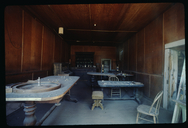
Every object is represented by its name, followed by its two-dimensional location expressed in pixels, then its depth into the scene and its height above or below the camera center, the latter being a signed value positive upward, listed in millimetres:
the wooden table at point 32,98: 1347 -517
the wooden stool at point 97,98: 3049 -1153
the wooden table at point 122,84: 3283 -759
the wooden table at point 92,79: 6224 -1111
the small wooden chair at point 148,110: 2129 -1134
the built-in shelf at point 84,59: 10617 +464
